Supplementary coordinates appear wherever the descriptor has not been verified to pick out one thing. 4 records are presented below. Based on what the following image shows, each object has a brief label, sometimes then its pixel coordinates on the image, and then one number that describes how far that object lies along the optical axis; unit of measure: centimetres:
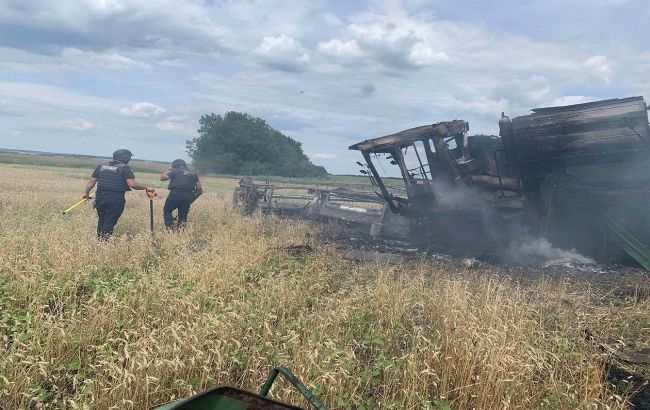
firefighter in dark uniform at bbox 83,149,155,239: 859
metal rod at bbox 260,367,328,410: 181
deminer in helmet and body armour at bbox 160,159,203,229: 1034
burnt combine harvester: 900
